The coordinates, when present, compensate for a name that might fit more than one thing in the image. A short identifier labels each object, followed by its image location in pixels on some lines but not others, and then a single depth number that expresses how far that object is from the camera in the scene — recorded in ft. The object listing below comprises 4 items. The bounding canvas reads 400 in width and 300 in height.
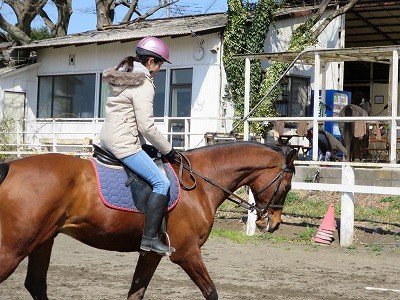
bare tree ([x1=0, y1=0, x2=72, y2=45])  112.57
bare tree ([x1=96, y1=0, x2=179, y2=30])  115.70
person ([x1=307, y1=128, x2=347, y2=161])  57.21
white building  80.38
